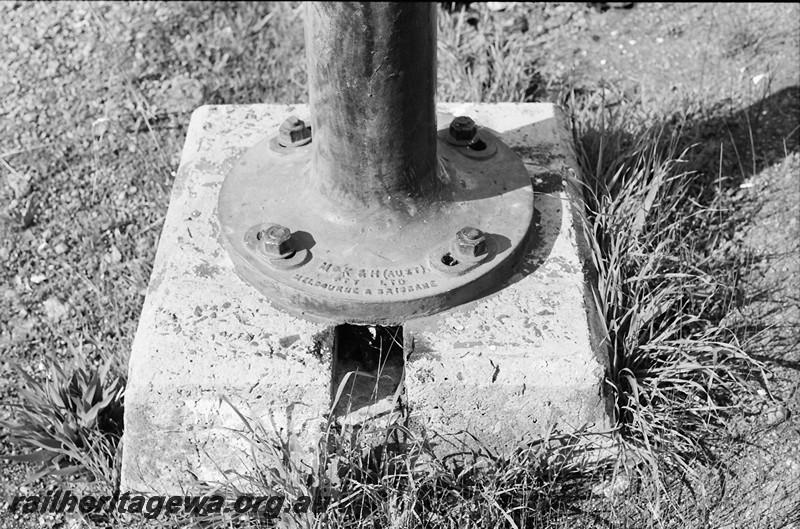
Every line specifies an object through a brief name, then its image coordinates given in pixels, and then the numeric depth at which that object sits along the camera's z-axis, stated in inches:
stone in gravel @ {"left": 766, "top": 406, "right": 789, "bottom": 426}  94.7
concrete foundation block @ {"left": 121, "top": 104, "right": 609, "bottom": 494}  81.4
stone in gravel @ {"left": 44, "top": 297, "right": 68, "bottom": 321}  111.0
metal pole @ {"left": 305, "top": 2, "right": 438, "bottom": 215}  76.6
